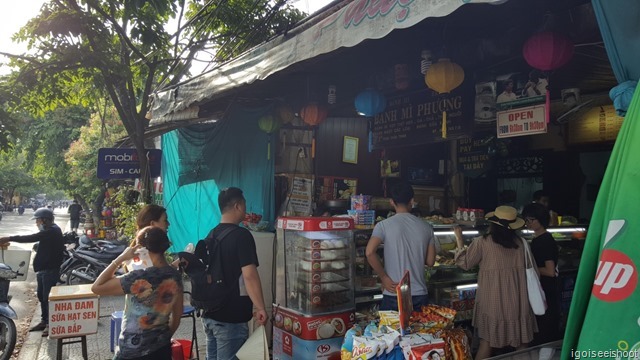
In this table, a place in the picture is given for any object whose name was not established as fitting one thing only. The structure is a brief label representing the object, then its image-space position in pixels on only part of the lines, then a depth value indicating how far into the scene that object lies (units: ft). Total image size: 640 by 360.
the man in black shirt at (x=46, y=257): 23.00
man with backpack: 11.90
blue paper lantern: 18.30
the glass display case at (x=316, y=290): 14.28
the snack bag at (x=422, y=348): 9.78
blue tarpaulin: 22.99
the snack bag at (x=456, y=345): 10.65
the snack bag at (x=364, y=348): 10.09
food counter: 16.29
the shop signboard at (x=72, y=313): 15.24
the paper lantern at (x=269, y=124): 21.93
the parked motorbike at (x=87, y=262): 31.27
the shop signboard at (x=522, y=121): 13.97
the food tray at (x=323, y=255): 14.55
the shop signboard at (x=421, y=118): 16.47
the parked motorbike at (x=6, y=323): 17.48
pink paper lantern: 12.22
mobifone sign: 28.14
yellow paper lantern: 14.10
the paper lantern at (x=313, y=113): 20.34
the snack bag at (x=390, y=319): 10.79
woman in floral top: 10.50
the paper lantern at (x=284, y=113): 21.80
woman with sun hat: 13.92
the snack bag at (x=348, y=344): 11.27
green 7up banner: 4.35
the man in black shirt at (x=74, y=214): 69.67
